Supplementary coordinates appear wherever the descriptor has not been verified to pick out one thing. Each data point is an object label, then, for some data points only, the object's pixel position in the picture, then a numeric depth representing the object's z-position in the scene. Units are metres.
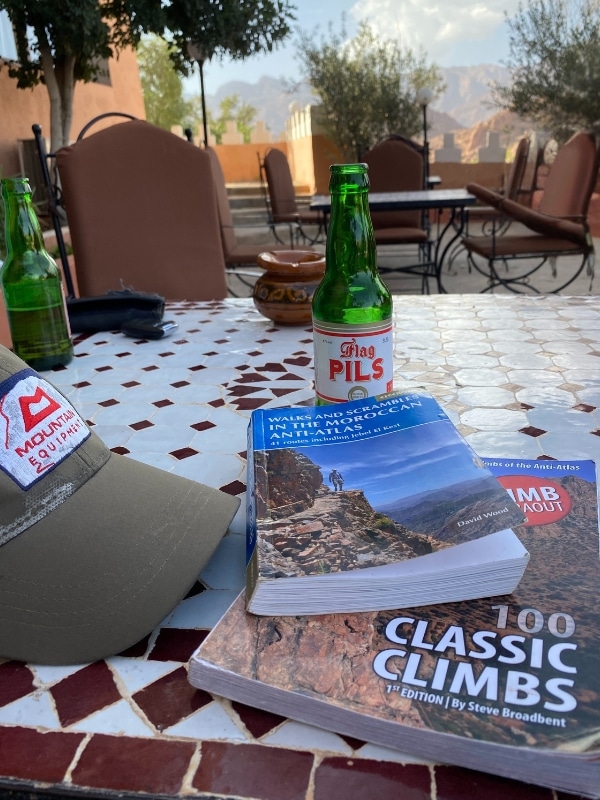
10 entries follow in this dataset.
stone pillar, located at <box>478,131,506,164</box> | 9.55
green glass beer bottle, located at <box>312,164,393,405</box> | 0.61
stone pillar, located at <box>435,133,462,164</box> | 9.49
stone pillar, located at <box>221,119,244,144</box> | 14.19
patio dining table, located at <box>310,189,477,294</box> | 4.05
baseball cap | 0.42
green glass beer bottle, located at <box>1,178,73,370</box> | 1.03
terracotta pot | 1.34
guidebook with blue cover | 0.42
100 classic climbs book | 0.33
